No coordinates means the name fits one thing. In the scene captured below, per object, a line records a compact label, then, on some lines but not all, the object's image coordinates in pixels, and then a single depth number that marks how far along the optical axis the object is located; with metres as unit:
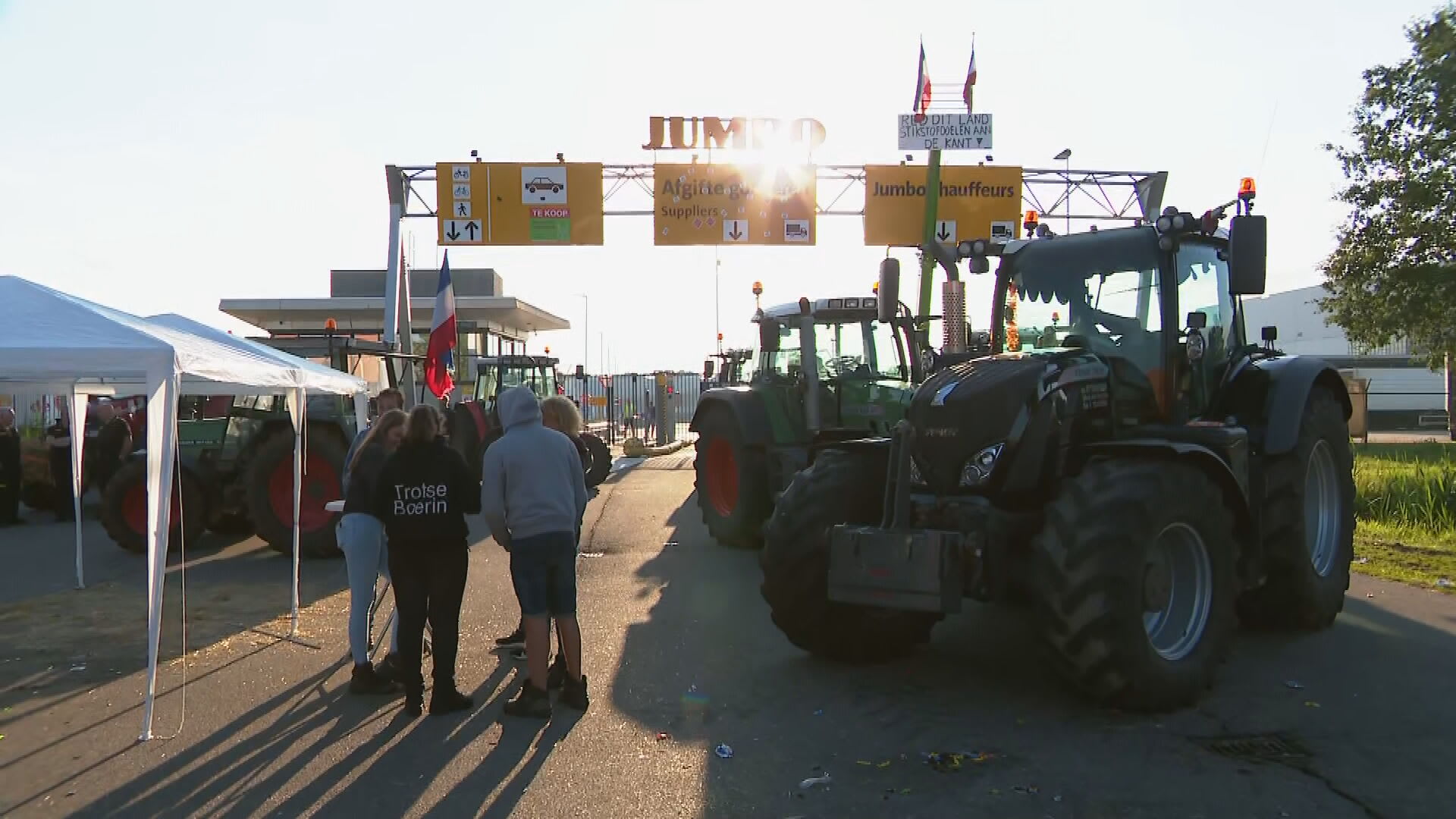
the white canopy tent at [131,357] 5.68
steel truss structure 21.08
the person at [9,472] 14.92
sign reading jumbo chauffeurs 20.62
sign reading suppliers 20.16
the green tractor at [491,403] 15.90
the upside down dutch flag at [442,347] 15.79
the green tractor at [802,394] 11.27
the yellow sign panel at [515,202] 19.77
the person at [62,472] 15.36
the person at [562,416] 6.56
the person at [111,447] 14.42
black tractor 5.29
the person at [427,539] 5.82
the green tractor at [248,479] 11.34
